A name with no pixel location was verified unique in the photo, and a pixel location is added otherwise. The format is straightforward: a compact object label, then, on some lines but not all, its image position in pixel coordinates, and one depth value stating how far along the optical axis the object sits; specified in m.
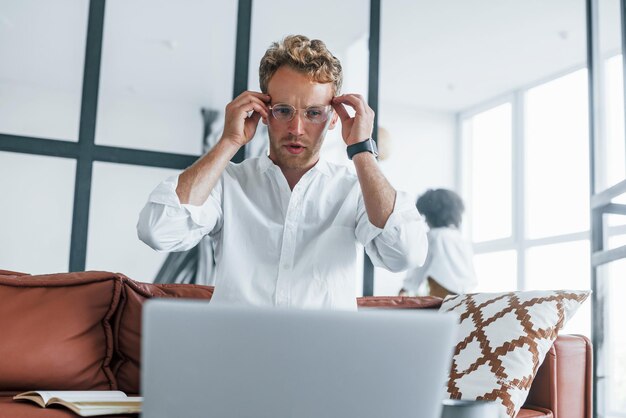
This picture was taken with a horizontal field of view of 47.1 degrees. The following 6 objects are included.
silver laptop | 0.69
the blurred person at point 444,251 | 4.62
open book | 1.49
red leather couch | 1.86
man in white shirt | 1.66
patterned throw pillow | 1.79
